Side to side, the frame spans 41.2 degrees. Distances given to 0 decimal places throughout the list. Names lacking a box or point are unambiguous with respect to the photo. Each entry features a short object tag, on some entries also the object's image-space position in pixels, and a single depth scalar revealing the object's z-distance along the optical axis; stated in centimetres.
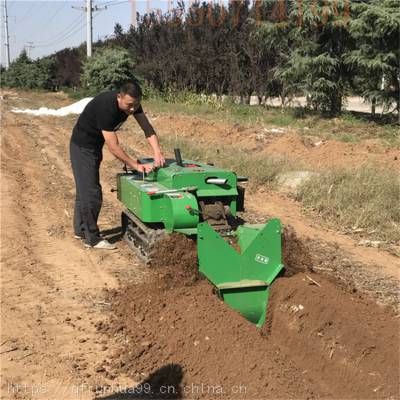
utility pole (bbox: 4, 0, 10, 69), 7152
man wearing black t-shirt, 560
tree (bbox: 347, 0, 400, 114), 1303
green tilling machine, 433
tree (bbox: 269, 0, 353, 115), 1461
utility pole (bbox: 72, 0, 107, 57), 3252
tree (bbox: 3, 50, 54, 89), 4816
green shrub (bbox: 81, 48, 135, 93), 2730
